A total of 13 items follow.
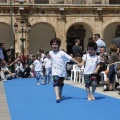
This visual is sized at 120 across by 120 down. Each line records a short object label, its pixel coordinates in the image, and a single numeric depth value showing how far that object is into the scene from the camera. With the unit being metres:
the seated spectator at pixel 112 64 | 14.73
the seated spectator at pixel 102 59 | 16.36
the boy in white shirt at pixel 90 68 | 12.08
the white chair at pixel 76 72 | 21.09
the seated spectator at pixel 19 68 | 26.79
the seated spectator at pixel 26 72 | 26.78
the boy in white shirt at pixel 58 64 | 11.93
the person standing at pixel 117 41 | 17.28
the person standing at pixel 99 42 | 18.08
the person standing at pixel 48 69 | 20.30
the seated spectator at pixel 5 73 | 22.69
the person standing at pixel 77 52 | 19.67
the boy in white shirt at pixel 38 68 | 19.75
